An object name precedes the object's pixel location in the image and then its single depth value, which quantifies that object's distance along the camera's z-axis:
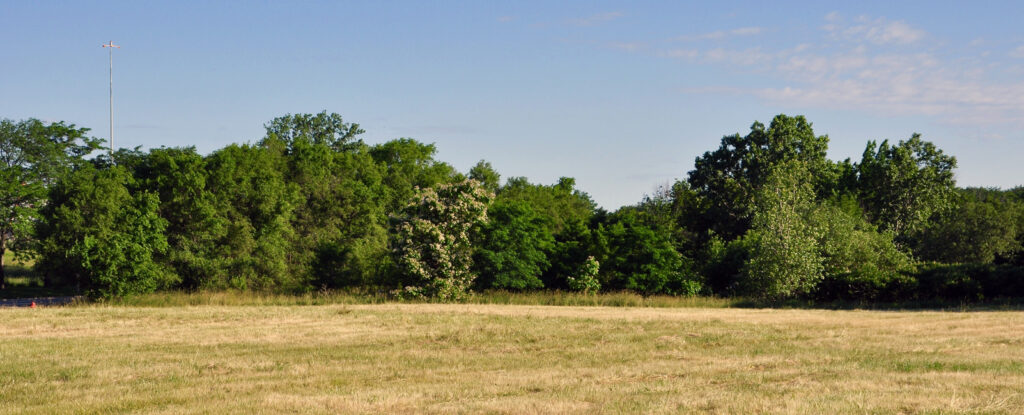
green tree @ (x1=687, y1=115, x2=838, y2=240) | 64.12
